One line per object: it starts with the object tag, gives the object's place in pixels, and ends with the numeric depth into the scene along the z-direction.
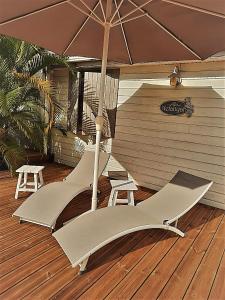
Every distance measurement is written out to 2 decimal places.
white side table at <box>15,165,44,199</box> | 4.83
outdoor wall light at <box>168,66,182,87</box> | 5.34
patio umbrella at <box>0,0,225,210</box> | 3.10
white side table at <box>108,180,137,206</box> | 4.34
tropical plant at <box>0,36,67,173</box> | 5.96
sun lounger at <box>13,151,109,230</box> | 3.70
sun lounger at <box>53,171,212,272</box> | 2.99
